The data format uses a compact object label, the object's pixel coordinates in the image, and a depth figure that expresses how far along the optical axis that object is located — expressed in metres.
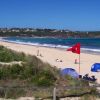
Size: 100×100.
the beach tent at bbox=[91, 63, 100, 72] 12.81
